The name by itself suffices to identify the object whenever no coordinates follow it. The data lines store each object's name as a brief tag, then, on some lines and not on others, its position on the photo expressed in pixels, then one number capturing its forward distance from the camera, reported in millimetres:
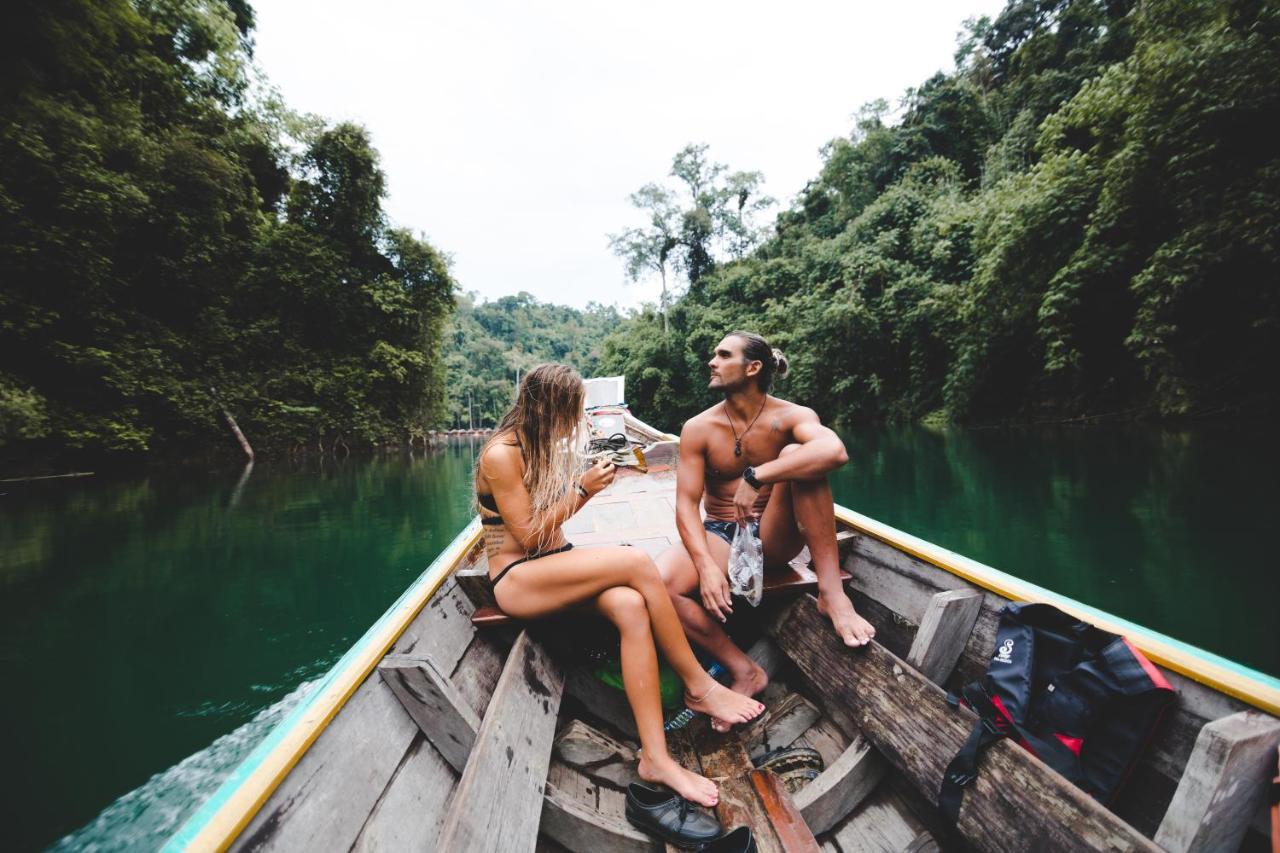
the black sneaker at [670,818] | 1194
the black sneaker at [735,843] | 1146
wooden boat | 849
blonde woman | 1396
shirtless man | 1669
